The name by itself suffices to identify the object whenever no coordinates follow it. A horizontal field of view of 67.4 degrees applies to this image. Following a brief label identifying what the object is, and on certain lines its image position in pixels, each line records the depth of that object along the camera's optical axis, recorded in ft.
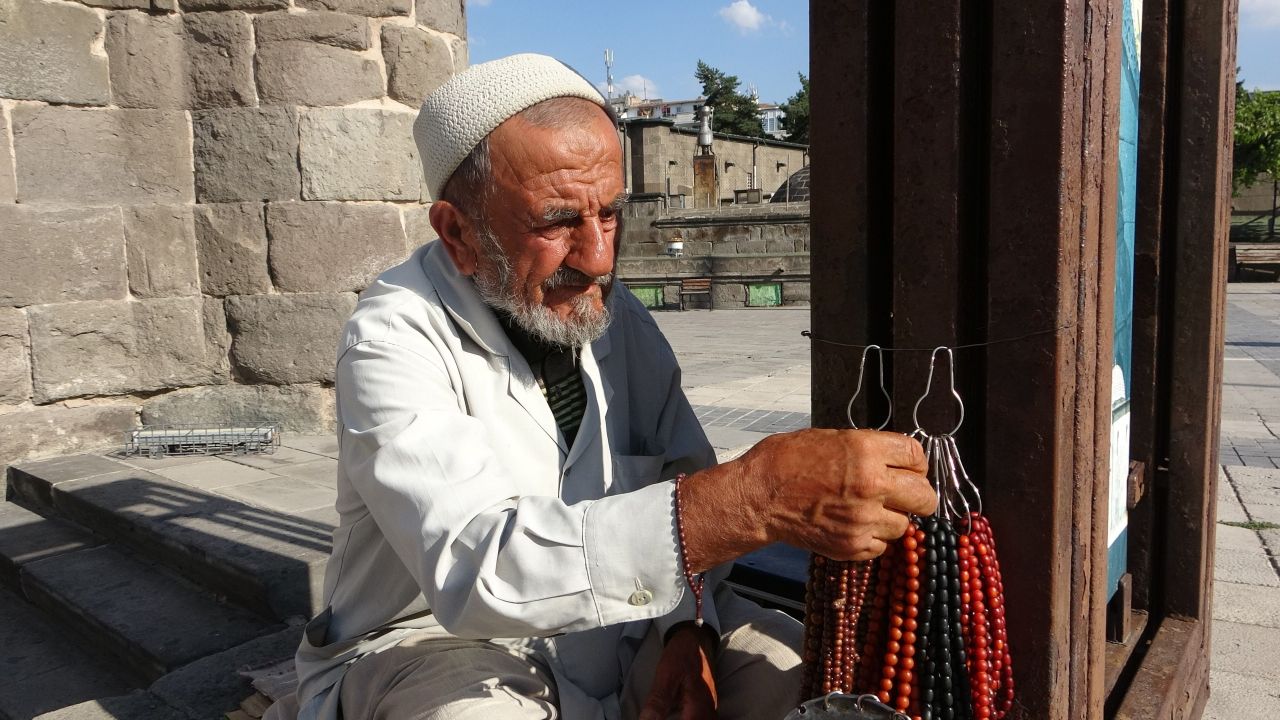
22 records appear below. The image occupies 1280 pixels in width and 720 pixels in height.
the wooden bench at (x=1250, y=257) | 72.64
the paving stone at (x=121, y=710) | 8.25
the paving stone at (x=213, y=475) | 14.25
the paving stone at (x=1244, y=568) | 11.34
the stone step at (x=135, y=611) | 9.93
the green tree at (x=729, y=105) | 225.15
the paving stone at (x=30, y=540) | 12.85
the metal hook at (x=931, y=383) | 4.10
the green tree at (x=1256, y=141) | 129.80
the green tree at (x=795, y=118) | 214.07
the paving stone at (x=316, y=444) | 16.59
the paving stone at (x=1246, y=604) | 10.28
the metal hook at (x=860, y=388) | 4.36
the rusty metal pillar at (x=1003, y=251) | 3.87
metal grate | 16.34
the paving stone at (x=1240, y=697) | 8.29
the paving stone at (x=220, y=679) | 8.52
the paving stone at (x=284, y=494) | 12.99
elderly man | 4.29
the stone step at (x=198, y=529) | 10.60
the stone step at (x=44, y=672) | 9.81
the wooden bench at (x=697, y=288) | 61.98
